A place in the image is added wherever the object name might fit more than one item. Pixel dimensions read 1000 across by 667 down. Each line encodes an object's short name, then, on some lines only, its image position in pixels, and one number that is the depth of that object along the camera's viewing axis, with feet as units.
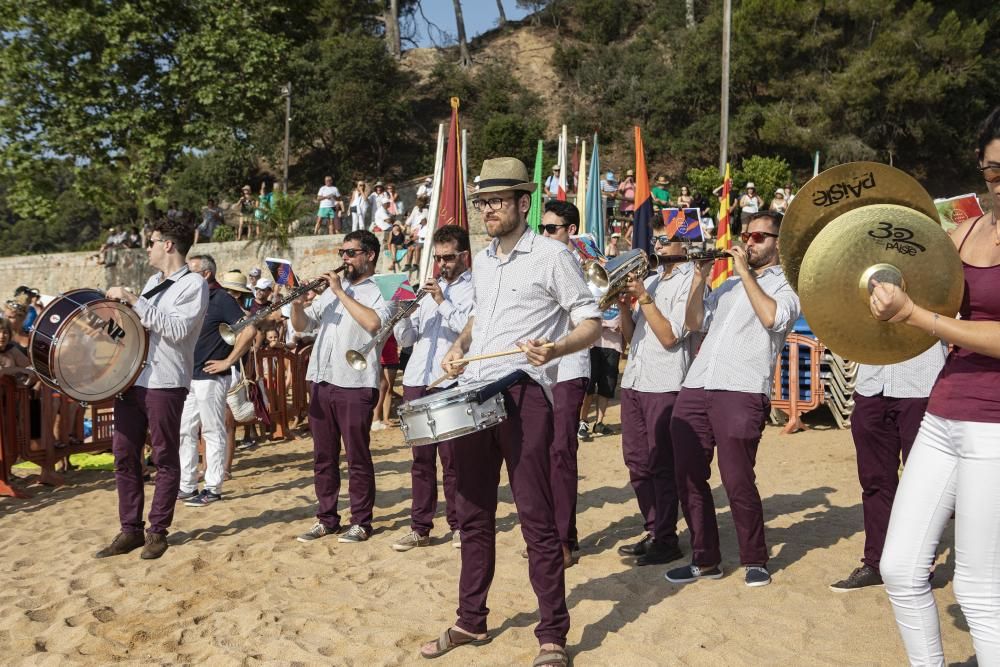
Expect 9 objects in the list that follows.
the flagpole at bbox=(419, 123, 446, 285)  29.19
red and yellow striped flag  32.86
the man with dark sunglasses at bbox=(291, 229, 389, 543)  20.75
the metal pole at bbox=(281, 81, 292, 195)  108.24
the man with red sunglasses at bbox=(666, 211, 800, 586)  16.17
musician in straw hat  13.15
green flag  47.19
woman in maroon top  9.37
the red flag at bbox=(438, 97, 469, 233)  29.50
